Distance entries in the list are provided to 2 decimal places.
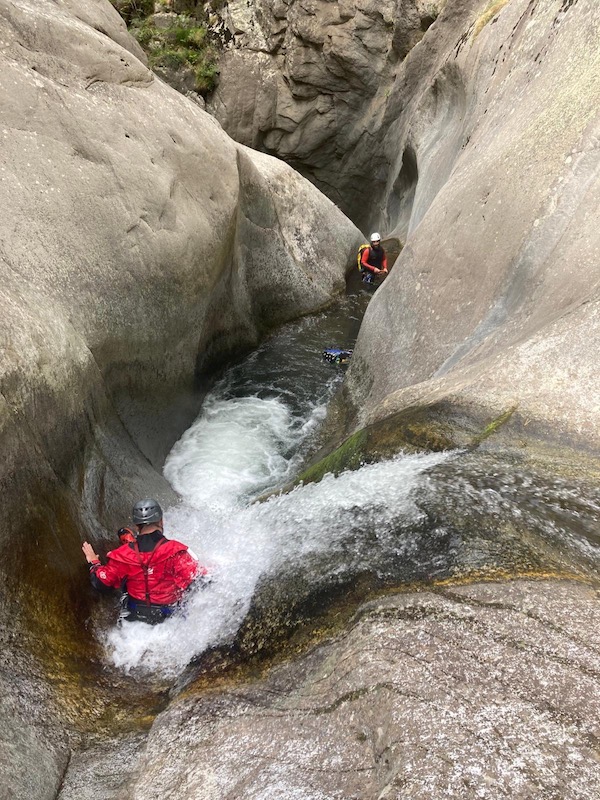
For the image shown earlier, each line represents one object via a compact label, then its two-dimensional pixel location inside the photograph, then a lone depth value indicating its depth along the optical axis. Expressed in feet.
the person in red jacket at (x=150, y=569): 15.34
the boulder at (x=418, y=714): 8.30
